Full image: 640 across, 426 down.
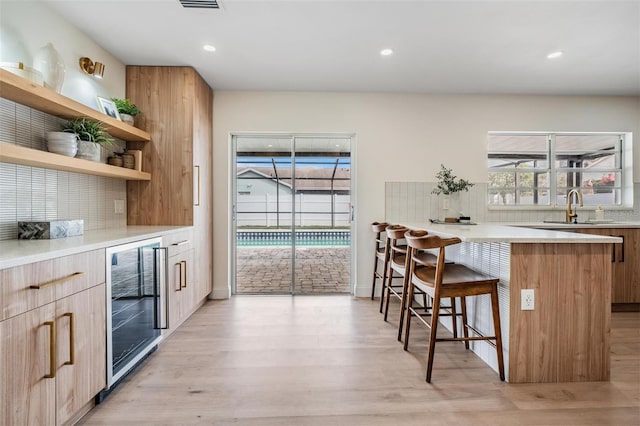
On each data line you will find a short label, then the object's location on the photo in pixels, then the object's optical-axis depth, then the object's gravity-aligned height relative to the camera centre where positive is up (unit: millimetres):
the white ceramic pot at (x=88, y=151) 2161 +447
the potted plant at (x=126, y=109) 2721 +945
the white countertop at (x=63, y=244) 1188 -171
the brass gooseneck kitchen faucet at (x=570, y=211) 3475 -8
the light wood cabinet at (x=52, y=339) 1132 -559
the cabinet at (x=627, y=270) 3150 -634
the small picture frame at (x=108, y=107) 2498 +895
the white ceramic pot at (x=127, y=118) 2749 +866
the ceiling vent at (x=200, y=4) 2049 +1449
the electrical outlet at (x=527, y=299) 1852 -551
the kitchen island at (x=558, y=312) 1854 -635
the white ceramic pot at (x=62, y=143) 1992 +465
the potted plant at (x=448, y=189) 3646 +265
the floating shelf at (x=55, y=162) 1599 +317
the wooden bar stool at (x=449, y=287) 1835 -481
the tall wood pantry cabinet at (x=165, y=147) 2988 +647
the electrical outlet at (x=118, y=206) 2820 +51
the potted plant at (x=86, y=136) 2170 +570
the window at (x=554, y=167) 3842 +561
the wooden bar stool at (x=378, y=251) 3187 -474
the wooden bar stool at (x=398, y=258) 2430 -451
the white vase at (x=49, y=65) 1929 +959
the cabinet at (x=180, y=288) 2463 -681
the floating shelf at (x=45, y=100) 1605 +694
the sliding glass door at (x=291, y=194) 3826 +224
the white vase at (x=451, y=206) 3729 +58
